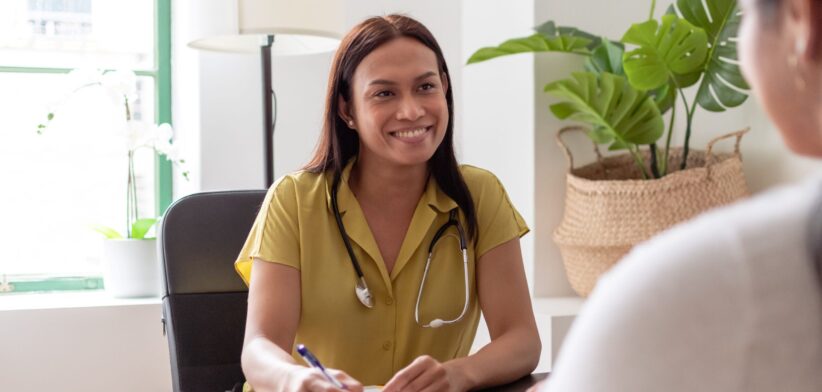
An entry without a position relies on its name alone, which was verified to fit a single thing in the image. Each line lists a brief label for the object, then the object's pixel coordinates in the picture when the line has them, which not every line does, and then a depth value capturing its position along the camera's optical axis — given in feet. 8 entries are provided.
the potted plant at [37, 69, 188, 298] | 9.80
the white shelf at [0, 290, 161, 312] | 9.54
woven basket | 8.86
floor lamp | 8.14
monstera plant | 8.47
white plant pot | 9.78
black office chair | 5.99
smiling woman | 5.61
